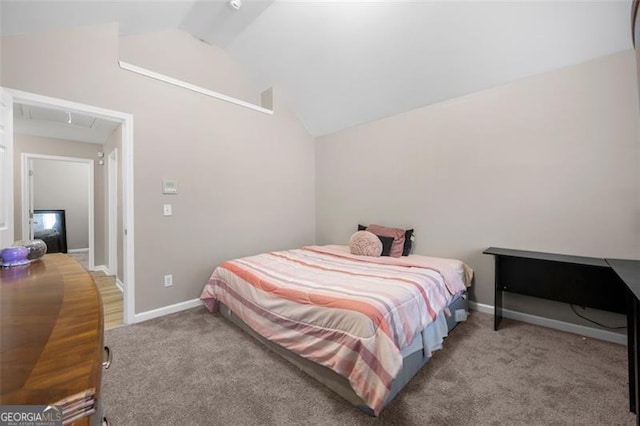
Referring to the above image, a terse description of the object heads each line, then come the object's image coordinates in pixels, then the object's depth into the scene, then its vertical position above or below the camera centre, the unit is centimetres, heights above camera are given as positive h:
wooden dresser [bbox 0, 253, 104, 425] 40 -27
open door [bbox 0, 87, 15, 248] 187 +36
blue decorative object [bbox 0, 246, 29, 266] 127 -19
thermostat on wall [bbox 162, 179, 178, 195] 279 +31
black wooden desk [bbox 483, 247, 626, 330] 204 -60
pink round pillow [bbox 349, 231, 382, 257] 304 -39
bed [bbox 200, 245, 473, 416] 142 -69
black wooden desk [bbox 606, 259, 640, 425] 128 -56
